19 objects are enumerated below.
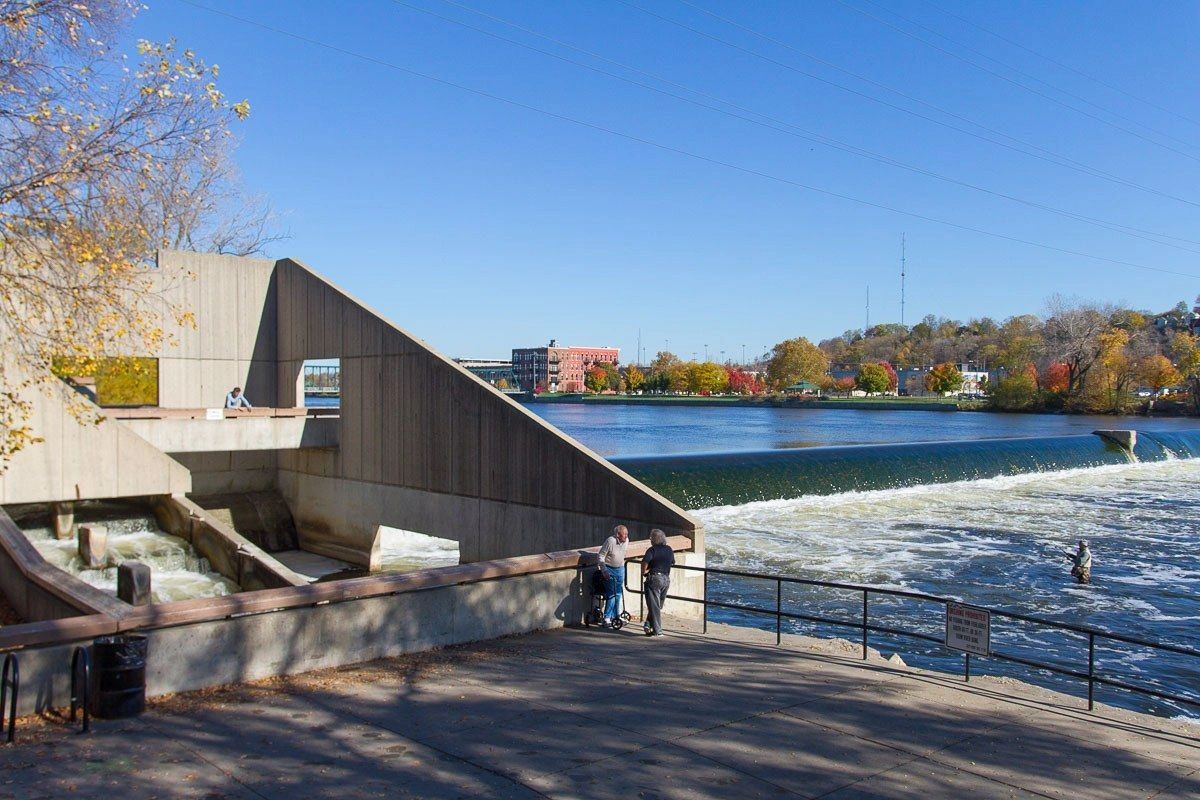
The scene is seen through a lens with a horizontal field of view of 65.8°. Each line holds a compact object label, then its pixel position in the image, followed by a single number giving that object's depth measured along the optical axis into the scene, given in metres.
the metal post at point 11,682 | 6.91
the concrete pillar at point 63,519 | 19.75
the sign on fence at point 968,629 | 9.62
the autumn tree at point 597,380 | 185.25
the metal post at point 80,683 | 7.35
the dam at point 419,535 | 8.91
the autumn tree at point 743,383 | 182.00
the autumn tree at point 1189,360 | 99.12
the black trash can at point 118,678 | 7.52
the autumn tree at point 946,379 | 150.38
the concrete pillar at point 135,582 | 10.73
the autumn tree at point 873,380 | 156.38
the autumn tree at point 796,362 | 151.62
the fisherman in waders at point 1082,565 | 20.22
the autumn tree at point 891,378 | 167.56
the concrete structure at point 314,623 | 7.82
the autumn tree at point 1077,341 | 100.50
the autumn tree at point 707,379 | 173.12
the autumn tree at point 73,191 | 9.33
